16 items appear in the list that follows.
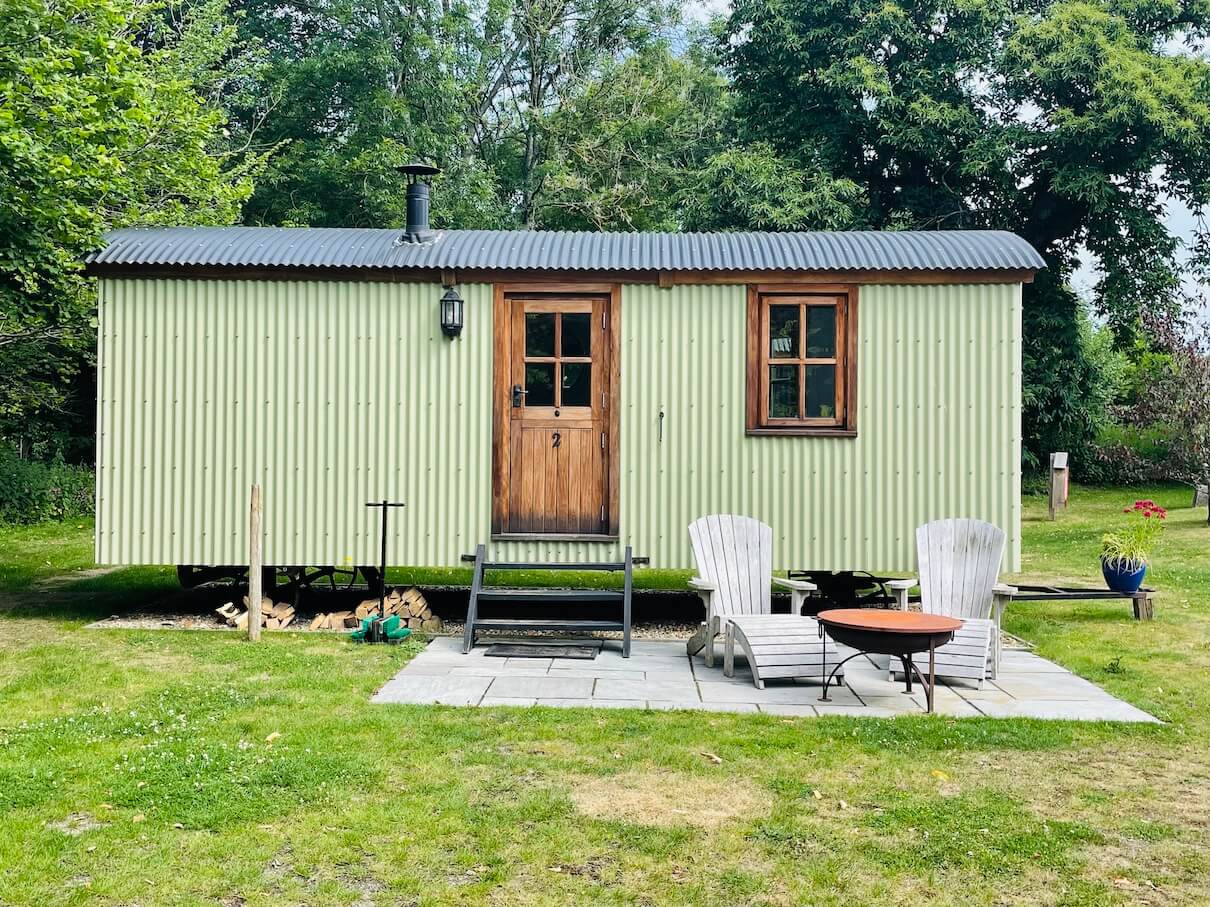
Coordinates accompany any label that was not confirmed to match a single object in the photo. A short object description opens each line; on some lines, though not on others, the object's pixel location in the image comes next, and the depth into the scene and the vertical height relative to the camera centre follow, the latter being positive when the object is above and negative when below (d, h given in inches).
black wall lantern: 288.8 +39.1
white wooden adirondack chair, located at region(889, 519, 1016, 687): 247.9 -27.4
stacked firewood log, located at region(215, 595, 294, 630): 294.8 -44.9
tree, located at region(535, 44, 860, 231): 692.7 +225.6
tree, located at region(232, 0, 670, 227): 719.7 +260.0
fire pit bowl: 199.2 -33.5
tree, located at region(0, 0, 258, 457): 292.5 +99.1
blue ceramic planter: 312.2 -35.7
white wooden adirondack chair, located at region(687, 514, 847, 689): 225.1 -36.2
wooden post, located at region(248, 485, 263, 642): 270.1 -28.8
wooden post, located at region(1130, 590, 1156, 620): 313.1 -44.5
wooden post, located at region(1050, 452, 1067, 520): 612.1 -15.3
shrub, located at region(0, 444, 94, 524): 549.3 -19.6
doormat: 256.8 -47.9
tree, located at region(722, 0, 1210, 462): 639.1 +208.3
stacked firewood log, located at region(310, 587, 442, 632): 293.1 -44.4
